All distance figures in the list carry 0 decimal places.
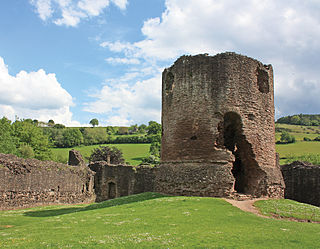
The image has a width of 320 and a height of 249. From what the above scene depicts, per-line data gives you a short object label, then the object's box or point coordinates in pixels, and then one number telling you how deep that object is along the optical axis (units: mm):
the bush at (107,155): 58188
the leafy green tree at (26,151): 44844
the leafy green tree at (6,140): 40750
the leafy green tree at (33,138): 50406
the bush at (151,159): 64938
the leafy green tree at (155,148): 69019
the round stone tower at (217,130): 16922
